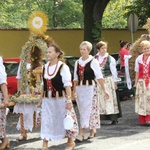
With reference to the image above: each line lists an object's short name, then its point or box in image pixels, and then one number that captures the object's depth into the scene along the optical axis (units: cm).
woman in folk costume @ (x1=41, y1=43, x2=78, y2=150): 930
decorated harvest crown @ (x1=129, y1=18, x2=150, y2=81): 1335
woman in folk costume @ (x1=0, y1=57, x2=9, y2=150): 944
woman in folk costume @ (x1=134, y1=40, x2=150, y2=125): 1255
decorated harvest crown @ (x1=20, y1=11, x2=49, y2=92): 1137
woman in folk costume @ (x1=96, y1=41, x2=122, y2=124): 1281
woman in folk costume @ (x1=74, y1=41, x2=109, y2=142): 1070
